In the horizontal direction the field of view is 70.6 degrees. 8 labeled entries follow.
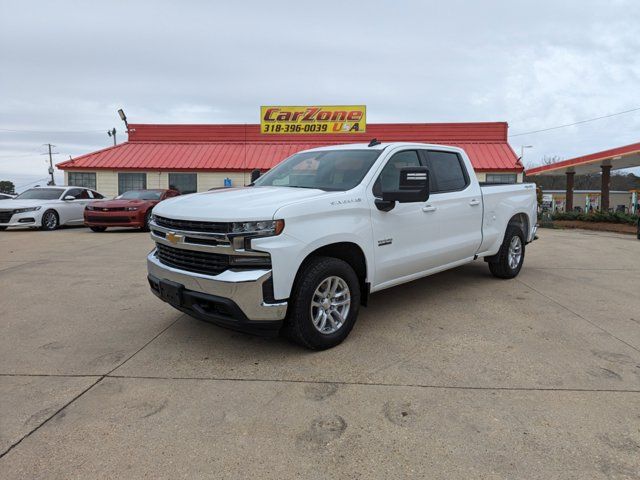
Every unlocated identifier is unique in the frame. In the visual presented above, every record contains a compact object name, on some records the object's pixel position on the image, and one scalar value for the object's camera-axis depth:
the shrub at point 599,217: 17.50
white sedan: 14.06
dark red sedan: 13.68
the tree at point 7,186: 74.90
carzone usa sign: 23.58
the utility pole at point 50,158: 67.40
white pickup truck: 3.40
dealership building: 22.03
